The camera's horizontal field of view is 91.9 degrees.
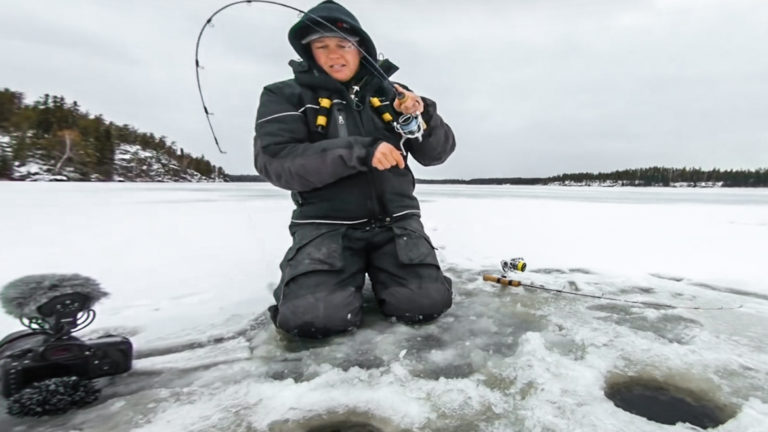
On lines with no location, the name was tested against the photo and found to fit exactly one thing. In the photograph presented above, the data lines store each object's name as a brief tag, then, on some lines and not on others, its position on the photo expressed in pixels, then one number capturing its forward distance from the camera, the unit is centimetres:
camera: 125
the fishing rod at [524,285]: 240
